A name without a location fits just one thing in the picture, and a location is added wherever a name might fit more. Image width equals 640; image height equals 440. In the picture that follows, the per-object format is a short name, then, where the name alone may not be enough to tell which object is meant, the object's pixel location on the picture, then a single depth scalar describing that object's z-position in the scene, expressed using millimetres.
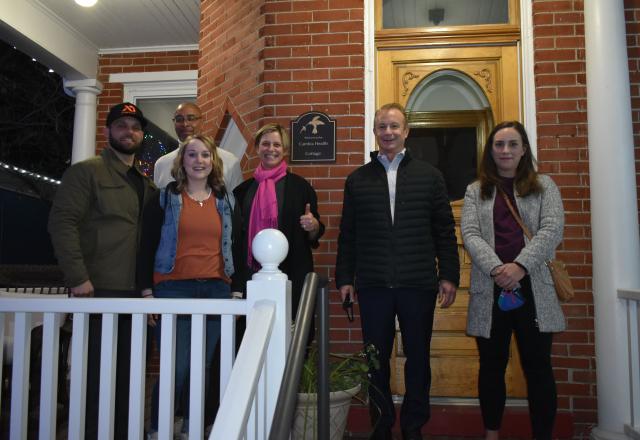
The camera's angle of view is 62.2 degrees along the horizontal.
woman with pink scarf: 2471
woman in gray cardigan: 2148
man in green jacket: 2146
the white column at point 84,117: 4962
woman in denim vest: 2115
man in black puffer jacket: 2283
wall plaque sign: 3115
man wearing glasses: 2916
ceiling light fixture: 4182
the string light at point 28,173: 6265
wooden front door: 3066
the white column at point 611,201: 2605
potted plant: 2250
